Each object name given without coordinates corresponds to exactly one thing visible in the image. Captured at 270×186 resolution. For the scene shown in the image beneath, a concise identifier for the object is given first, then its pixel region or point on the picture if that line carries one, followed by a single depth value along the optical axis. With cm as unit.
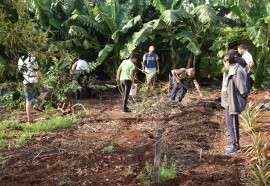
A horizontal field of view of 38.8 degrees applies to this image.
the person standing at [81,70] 1080
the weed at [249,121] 671
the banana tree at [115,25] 1298
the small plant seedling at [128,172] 474
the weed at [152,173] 452
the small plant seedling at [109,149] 591
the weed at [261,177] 421
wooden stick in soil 427
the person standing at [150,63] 1149
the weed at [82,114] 877
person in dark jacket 552
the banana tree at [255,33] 1148
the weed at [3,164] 530
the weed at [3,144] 645
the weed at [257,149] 494
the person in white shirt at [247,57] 869
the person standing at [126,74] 897
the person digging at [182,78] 969
